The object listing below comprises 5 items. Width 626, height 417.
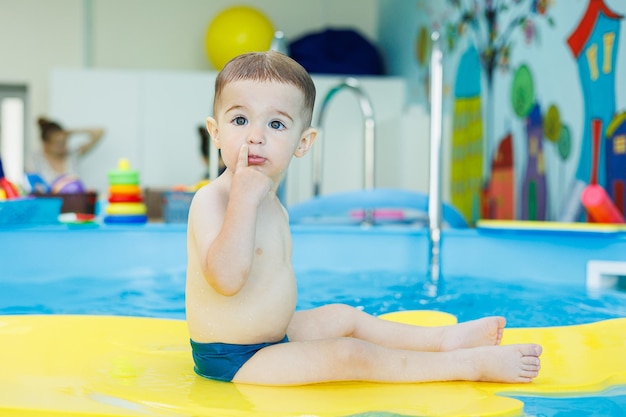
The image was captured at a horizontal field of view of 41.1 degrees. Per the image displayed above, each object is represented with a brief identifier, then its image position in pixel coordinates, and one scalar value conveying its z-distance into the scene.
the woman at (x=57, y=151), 5.70
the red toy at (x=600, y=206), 2.79
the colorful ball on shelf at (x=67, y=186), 4.33
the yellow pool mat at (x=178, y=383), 1.07
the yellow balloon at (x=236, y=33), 6.41
